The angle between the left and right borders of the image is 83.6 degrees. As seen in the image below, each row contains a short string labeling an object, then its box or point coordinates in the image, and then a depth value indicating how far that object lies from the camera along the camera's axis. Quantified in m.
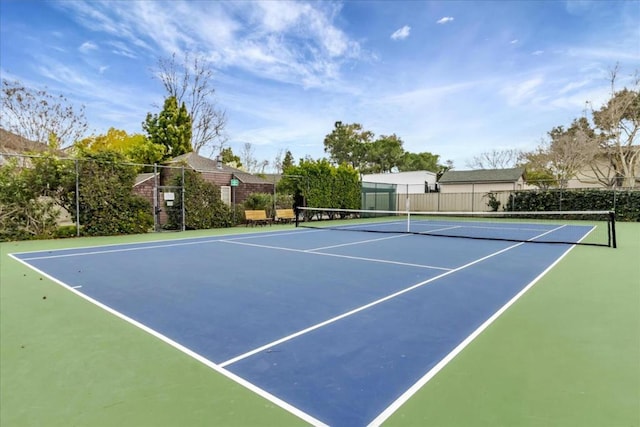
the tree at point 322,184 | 19.08
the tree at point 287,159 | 48.57
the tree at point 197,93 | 30.77
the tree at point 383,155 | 43.84
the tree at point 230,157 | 37.19
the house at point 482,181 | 28.42
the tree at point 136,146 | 26.05
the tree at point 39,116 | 21.89
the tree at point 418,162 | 44.69
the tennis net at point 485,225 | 11.70
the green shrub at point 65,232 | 11.24
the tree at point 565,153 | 27.23
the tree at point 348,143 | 45.72
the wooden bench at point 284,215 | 17.09
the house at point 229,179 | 20.94
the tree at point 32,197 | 10.39
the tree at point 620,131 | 24.41
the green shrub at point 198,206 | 14.09
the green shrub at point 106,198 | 11.52
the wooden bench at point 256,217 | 15.82
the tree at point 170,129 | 28.55
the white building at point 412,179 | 32.16
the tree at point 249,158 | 44.28
